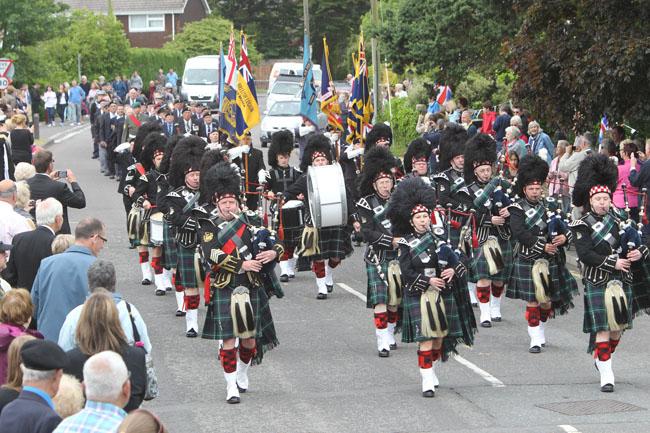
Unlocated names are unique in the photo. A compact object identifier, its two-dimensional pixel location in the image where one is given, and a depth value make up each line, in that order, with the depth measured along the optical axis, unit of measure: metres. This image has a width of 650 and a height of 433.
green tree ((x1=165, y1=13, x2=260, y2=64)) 73.19
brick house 85.19
